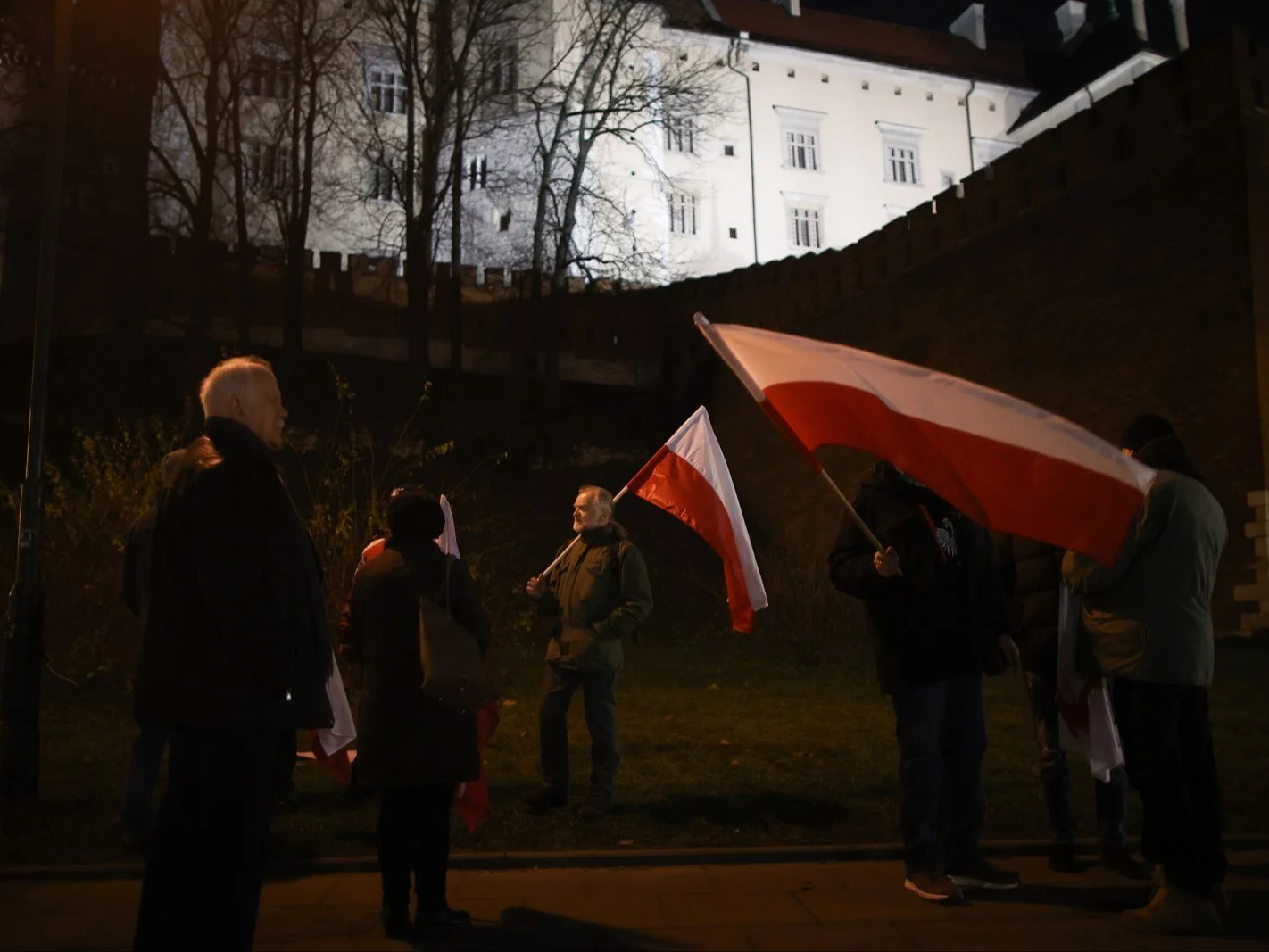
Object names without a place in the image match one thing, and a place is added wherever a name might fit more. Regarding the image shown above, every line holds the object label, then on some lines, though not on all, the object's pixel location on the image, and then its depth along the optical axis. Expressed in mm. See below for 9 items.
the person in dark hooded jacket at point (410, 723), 4305
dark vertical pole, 6484
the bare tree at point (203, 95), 23094
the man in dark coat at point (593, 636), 6258
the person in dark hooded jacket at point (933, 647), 4680
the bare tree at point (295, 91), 24203
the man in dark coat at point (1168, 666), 4309
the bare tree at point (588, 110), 26906
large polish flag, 4281
